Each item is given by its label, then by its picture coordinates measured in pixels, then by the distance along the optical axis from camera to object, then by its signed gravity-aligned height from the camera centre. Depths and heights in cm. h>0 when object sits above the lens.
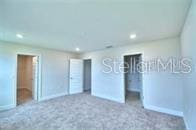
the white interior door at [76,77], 469 -61
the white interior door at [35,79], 376 -60
